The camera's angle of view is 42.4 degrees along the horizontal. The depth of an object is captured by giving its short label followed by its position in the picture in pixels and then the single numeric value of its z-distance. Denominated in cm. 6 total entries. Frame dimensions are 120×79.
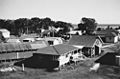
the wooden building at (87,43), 3956
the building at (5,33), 9022
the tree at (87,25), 10433
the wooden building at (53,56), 3040
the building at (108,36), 6720
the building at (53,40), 5525
